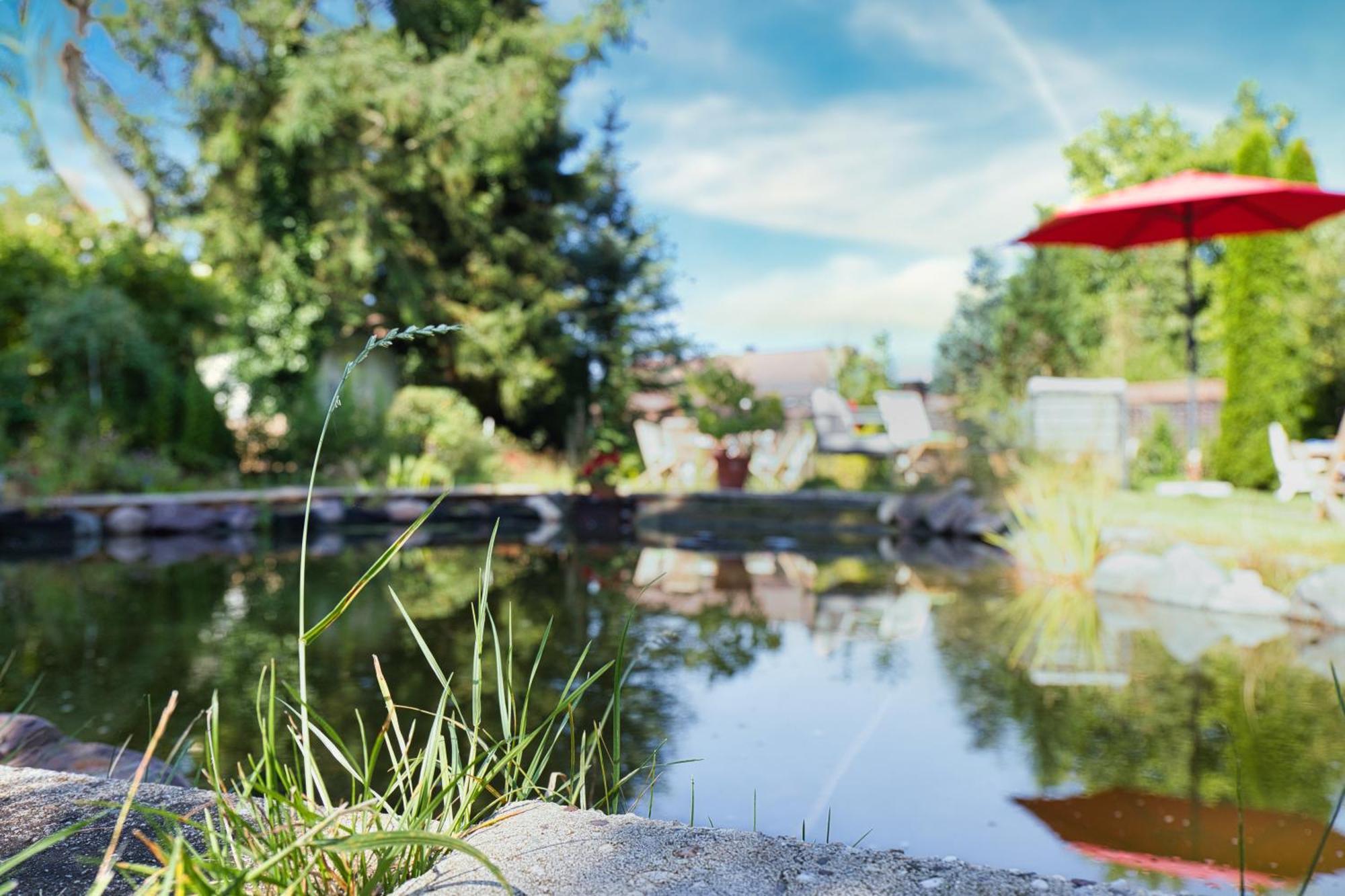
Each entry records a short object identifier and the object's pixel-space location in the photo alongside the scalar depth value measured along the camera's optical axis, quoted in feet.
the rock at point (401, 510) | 30.40
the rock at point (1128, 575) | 17.30
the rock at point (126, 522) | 27.17
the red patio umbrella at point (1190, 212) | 23.76
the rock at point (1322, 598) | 14.16
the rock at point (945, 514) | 27.12
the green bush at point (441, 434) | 35.70
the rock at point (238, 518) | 28.68
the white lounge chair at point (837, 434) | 35.86
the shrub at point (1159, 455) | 40.91
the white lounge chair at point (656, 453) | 38.52
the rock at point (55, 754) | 7.25
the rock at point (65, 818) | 3.95
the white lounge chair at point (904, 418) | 36.94
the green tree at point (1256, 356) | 34.24
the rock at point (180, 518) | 27.73
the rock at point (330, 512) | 29.99
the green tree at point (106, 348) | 31.30
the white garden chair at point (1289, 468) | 27.40
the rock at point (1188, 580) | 16.24
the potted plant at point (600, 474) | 33.09
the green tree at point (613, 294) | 43.27
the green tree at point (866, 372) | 61.93
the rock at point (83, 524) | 26.53
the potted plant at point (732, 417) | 34.53
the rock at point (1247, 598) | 15.28
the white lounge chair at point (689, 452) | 37.55
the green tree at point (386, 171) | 36.04
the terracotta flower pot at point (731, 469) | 34.25
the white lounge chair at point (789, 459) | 37.55
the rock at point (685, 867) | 3.74
